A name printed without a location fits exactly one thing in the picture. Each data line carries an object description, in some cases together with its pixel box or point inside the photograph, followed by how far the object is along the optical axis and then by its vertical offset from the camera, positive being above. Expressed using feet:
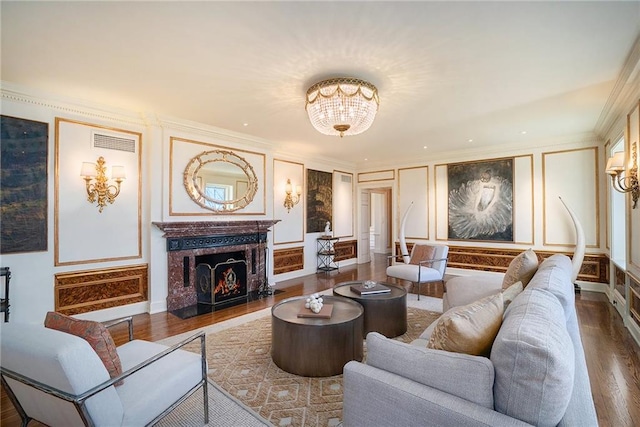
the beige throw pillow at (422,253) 16.49 -2.00
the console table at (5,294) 9.82 -2.45
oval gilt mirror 15.08 +2.04
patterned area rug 6.56 -4.23
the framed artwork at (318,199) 22.20 +1.44
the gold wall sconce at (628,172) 10.27 +1.65
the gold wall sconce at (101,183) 12.07 +1.50
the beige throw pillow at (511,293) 5.79 -1.56
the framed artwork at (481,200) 19.19 +1.15
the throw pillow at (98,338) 4.69 -1.86
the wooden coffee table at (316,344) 7.97 -3.40
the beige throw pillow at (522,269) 8.53 -1.53
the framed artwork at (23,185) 10.33 +1.25
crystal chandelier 9.75 +3.85
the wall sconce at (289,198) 20.38 +1.42
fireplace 14.01 -1.74
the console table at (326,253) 22.53 -2.61
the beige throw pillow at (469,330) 4.32 -1.67
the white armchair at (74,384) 4.07 -2.44
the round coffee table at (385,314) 10.37 -3.34
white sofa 3.25 -2.07
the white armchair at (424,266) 15.26 -2.61
